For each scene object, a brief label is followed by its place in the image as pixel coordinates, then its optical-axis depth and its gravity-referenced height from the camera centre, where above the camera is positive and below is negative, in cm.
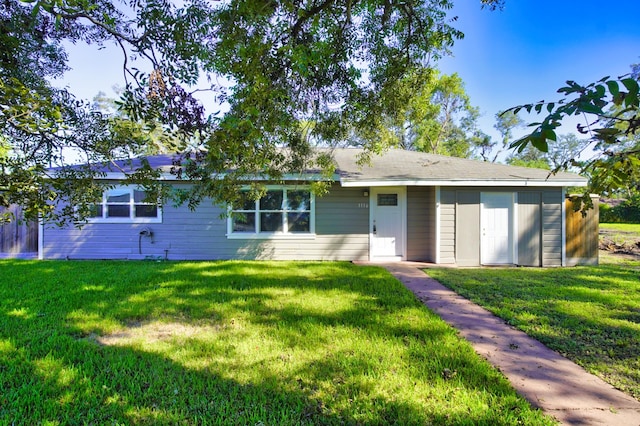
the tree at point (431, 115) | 686 +651
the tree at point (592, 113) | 120 +42
